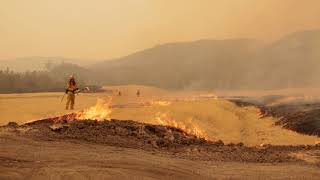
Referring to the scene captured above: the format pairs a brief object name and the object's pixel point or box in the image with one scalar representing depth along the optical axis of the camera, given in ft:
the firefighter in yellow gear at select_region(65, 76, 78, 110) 77.00
